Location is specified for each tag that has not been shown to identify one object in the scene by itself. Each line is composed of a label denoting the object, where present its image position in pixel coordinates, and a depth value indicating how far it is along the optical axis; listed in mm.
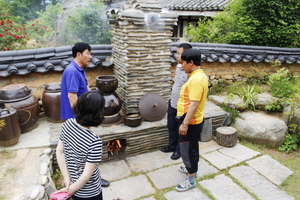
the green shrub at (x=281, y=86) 5742
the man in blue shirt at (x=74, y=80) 3053
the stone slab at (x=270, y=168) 3942
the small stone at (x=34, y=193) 2752
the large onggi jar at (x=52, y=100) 4770
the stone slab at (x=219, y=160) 4297
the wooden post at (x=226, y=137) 4949
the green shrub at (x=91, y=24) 13695
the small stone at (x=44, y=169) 3318
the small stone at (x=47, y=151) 3844
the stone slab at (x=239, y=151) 4590
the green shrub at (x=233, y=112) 5688
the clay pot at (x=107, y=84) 4500
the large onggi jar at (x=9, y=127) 3754
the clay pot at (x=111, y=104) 4617
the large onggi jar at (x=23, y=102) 4297
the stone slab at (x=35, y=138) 4078
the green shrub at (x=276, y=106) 5785
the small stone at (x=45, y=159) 3618
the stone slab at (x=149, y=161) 4239
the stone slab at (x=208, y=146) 4883
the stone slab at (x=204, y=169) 4053
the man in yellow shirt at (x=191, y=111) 3027
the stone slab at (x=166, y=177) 3770
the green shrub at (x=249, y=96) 5988
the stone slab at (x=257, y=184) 3508
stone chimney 4711
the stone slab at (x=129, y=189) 3482
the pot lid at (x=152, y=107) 4875
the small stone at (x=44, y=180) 3068
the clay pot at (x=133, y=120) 4566
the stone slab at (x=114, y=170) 3955
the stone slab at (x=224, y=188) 3479
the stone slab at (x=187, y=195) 3430
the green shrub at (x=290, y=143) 5148
